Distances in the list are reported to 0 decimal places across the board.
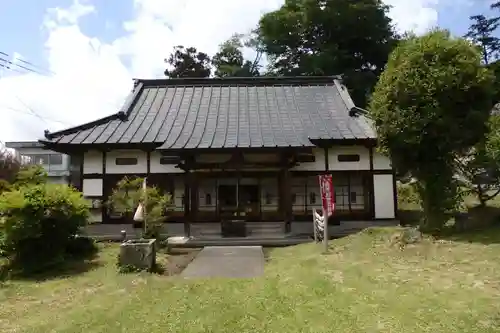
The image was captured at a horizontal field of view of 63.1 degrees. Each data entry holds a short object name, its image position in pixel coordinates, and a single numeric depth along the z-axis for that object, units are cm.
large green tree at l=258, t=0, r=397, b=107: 2984
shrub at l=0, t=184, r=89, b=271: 905
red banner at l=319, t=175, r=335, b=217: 1099
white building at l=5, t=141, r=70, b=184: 2898
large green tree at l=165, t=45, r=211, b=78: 3919
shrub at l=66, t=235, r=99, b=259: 1078
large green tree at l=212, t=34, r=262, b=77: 3862
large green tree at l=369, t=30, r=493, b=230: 1008
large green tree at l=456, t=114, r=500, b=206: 1086
